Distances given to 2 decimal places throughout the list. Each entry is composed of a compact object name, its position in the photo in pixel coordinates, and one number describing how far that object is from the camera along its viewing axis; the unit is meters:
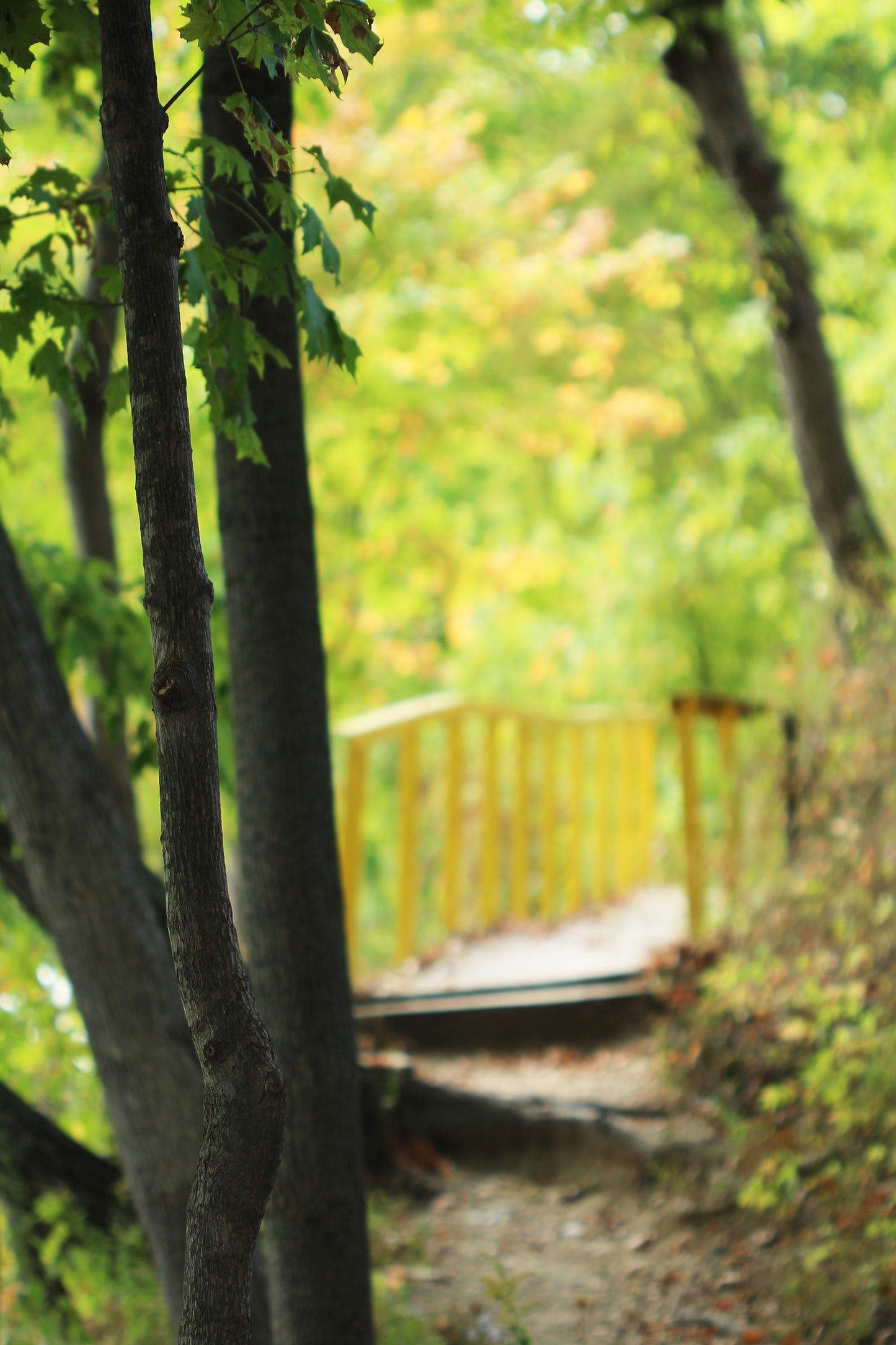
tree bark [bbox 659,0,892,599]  11.87
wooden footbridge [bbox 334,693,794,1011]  12.41
